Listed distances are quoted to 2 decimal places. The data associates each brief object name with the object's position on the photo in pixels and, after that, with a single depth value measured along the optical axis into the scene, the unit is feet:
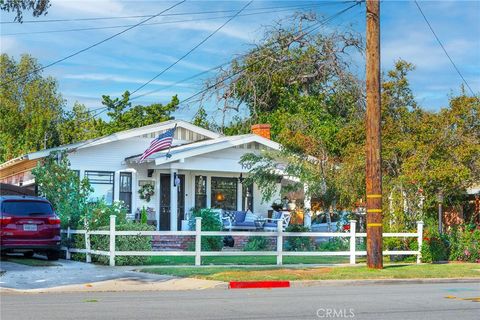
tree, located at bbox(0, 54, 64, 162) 193.67
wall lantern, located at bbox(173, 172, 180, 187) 95.91
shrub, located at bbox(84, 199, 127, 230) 72.84
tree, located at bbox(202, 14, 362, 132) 147.43
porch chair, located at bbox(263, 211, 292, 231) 96.82
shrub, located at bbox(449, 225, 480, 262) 82.38
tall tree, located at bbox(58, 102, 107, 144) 192.65
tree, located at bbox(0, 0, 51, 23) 58.08
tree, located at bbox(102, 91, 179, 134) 187.21
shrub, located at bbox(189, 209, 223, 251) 84.23
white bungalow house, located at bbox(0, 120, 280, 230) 96.73
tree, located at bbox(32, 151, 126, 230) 77.00
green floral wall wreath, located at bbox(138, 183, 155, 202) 100.48
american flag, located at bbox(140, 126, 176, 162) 90.74
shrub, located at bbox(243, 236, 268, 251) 85.35
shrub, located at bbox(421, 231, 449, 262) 79.20
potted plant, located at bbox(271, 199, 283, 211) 105.29
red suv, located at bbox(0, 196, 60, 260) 70.54
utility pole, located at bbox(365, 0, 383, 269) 68.08
